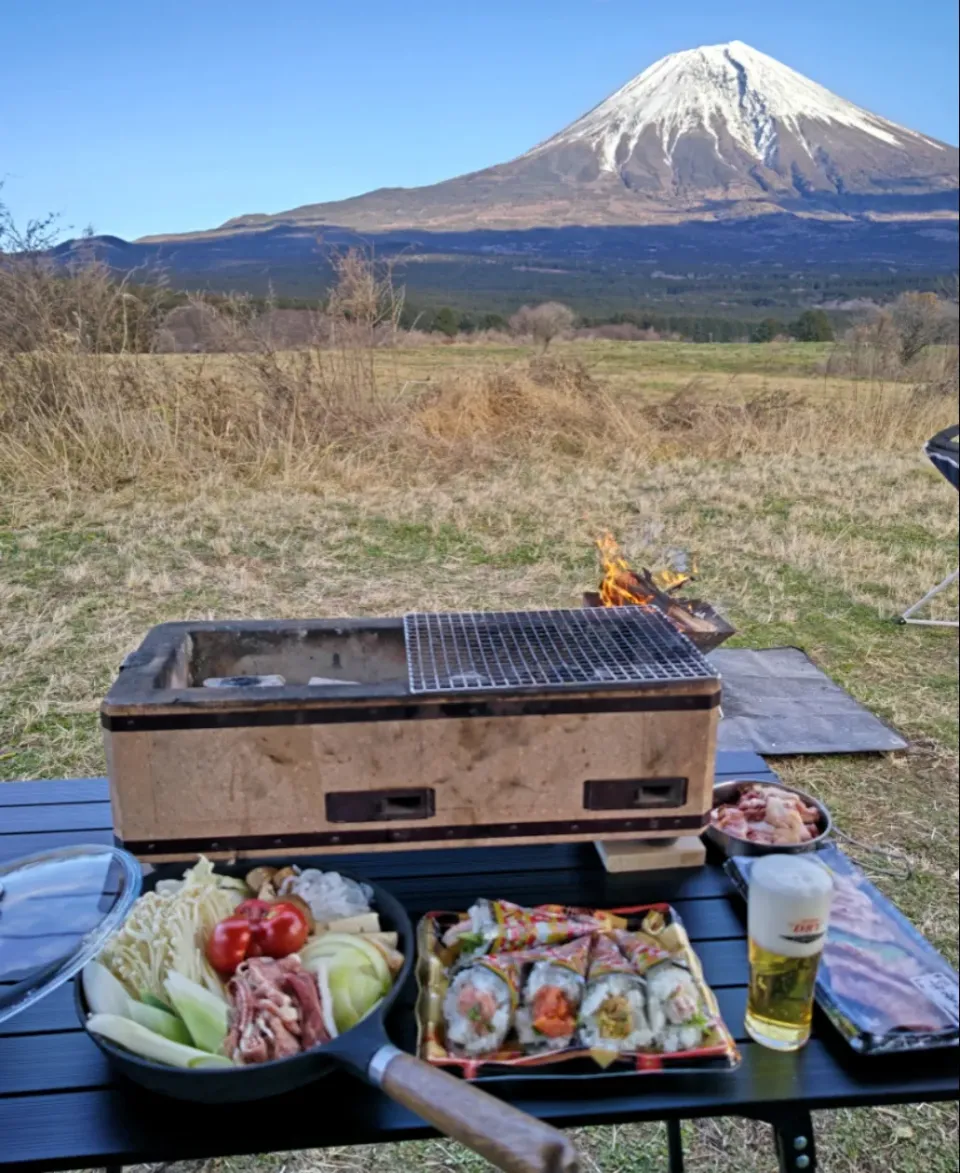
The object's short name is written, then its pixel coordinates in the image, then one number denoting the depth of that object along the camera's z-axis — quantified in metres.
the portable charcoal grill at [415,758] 0.96
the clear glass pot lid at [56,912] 0.79
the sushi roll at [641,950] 0.84
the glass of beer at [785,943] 0.73
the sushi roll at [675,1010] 0.76
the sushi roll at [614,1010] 0.76
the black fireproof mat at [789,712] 2.50
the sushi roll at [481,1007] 0.76
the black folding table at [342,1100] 0.70
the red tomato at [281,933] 0.82
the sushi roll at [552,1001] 0.76
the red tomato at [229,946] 0.80
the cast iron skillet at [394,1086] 0.59
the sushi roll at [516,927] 0.88
